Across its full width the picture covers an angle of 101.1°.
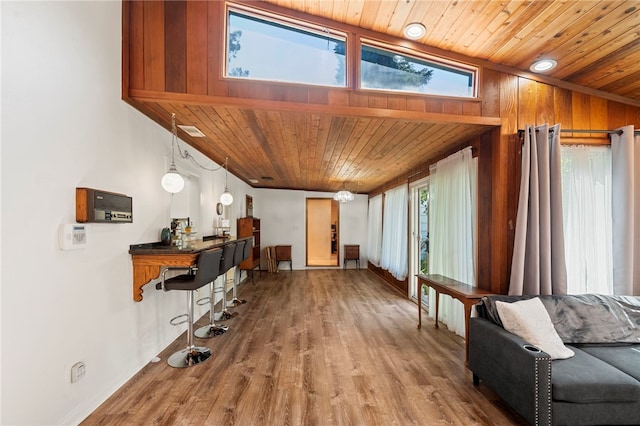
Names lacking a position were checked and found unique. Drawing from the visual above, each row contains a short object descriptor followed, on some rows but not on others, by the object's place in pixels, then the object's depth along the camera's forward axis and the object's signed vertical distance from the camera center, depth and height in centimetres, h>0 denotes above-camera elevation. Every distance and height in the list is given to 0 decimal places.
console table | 254 -80
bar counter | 234 -41
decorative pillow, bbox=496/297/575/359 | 190 -84
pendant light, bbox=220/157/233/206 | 417 +28
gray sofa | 163 -103
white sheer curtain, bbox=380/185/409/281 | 514 -35
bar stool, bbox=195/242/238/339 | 309 -110
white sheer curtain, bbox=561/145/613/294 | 271 -12
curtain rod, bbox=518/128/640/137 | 264 +86
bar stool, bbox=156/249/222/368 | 248 -66
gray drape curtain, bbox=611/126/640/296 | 257 +2
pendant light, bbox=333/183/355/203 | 546 +42
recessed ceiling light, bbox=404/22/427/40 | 235 +171
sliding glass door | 463 -30
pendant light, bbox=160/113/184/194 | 246 +32
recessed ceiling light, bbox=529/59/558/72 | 247 +146
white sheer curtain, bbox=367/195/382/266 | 685 -38
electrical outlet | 176 -107
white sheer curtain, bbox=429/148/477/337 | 309 -12
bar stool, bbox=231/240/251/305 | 354 -54
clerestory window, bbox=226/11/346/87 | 242 +155
